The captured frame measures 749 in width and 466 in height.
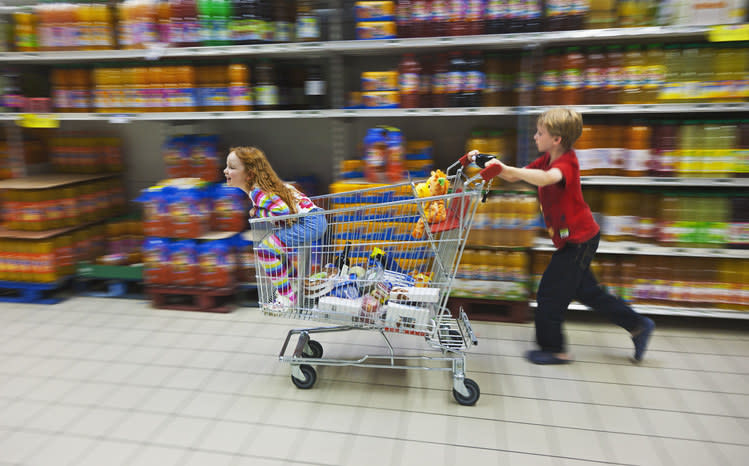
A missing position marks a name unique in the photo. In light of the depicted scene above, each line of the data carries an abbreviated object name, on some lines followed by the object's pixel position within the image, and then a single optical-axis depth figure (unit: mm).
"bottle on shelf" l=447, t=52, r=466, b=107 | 3570
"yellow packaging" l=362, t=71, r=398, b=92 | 3654
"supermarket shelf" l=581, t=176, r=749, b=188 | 3373
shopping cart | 2637
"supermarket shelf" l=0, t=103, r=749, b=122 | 3336
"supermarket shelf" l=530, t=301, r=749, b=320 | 3490
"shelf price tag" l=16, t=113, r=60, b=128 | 4066
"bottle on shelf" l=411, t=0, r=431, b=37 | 3549
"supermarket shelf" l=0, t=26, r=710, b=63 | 3279
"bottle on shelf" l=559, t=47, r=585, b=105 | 3455
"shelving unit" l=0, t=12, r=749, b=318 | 3355
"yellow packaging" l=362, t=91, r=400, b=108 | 3672
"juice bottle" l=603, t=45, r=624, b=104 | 3420
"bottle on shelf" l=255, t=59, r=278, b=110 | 3861
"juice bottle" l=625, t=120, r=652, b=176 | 3449
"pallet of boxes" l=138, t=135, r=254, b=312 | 3893
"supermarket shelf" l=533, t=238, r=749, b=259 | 3424
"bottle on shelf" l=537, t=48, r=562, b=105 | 3492
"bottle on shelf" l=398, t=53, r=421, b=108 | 3621
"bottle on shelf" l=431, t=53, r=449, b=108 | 3609
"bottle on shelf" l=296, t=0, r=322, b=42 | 3715
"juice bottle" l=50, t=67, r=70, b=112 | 4191
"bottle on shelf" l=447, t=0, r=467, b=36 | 3508
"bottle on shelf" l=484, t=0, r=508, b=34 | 3471
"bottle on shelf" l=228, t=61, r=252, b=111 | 3824
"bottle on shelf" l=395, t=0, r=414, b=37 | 3590
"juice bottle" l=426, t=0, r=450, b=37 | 3525
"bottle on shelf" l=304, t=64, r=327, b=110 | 3824
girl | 2764
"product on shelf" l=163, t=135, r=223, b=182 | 4102
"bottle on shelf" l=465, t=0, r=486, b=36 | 3490
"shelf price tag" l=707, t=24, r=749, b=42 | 3117
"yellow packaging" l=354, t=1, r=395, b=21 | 3566
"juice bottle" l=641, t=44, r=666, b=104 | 3387
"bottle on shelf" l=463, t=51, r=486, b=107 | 3561
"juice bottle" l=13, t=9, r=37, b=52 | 4117
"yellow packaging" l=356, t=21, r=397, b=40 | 3594
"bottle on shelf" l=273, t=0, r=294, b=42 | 3785
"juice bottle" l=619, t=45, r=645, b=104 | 3404
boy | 2791
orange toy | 2643
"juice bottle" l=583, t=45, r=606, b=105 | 3445
